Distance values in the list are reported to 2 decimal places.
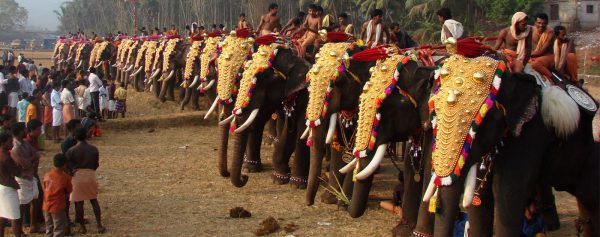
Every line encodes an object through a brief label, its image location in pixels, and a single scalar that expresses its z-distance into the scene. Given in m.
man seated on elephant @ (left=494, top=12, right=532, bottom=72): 7.51
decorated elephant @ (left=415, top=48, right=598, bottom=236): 5.84
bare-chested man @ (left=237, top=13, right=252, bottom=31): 19.11
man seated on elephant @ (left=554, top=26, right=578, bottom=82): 8.93
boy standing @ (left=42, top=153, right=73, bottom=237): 8.15
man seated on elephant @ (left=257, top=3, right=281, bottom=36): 15.41
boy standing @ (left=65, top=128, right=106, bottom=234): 8.64
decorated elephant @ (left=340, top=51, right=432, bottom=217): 7.45
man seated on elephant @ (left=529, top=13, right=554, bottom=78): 7.88
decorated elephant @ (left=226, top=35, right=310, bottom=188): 10.46
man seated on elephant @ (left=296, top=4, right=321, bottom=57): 12.47
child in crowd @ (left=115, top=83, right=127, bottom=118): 20.27
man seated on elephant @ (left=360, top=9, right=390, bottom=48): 11.86
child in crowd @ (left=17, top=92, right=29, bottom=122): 14.12
